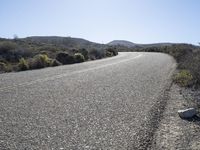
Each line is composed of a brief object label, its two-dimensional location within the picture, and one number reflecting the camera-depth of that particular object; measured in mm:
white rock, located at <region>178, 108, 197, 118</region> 4385
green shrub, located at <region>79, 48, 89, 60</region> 19514
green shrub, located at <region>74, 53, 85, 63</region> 16893
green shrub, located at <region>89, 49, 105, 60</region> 22025
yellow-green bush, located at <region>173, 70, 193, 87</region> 7614
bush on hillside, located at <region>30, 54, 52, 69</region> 12825
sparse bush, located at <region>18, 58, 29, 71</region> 12042
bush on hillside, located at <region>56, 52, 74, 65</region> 15905
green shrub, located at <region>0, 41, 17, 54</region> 17676
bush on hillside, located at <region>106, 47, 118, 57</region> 26053
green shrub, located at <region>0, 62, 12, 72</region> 12029
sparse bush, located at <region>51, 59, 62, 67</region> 14178
